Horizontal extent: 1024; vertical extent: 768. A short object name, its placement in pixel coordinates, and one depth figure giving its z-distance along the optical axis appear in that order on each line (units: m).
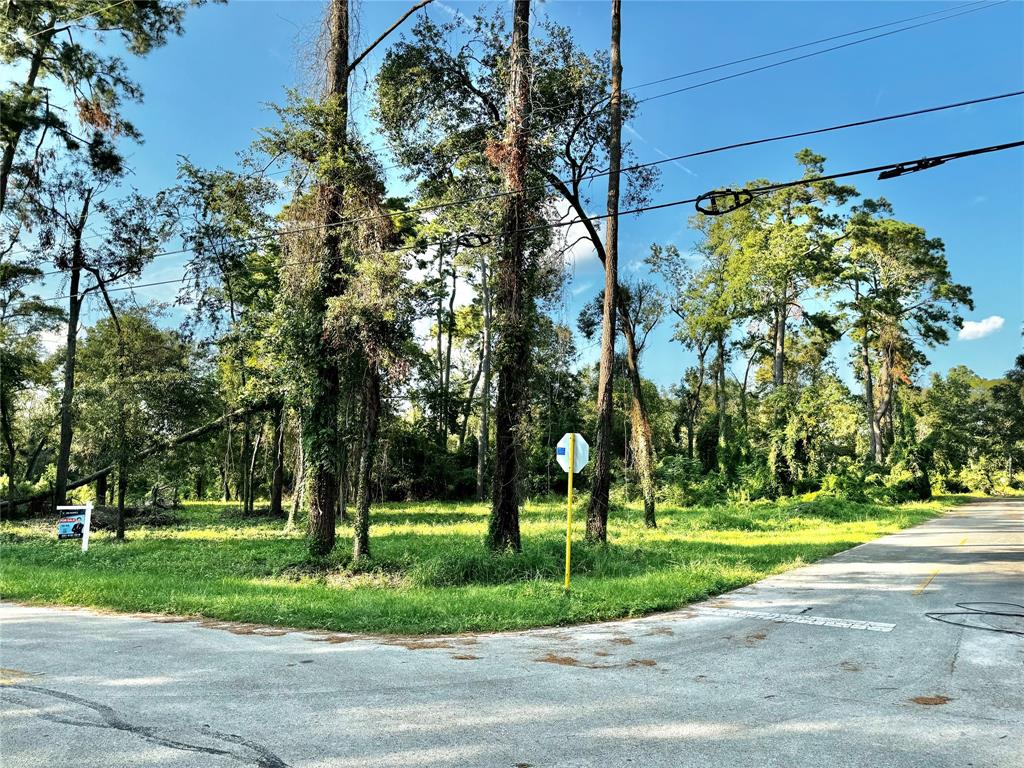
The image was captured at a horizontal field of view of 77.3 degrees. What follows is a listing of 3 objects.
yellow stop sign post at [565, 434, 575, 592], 9.47
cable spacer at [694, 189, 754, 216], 8.57
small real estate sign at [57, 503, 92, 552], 14.97
